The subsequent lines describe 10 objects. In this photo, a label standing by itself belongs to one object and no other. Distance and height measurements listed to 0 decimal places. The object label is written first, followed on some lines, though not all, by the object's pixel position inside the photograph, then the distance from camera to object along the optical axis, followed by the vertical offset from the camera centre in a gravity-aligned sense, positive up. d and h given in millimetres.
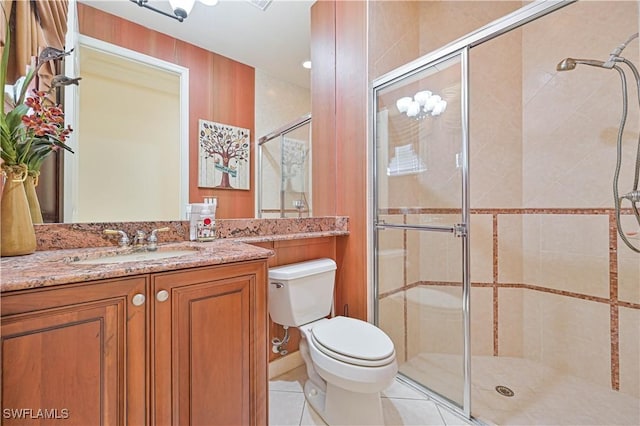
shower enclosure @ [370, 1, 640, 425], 1442 -45
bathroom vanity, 620 -345
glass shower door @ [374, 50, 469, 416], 1436 -65
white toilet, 1123 -605
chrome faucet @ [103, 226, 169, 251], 1088 -111
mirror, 1217 +835
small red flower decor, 910 +291
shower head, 1460 +800
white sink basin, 960 -166
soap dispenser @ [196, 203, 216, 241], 1283 -60
